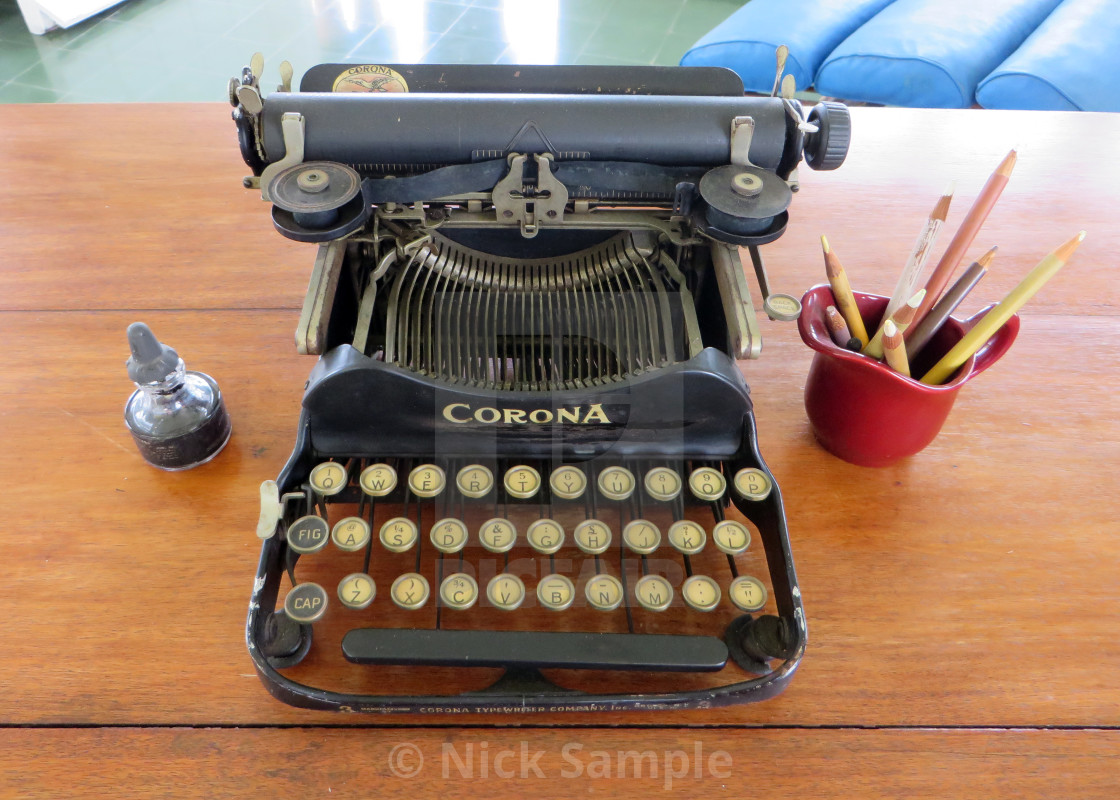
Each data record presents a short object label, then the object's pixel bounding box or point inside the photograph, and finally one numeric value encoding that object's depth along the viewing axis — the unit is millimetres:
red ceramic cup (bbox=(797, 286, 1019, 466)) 382
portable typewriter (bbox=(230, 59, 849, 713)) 350
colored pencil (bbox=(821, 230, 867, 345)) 375
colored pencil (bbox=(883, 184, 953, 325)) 350
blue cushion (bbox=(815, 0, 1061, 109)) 911
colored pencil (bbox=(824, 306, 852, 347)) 390
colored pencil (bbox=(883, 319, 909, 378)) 361
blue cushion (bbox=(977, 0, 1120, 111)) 861
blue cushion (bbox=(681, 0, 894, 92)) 967
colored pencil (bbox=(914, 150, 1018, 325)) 345
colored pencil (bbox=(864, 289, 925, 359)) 356
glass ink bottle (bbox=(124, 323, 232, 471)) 380
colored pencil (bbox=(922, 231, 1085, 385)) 341
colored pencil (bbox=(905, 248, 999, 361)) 364
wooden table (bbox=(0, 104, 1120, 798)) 329
